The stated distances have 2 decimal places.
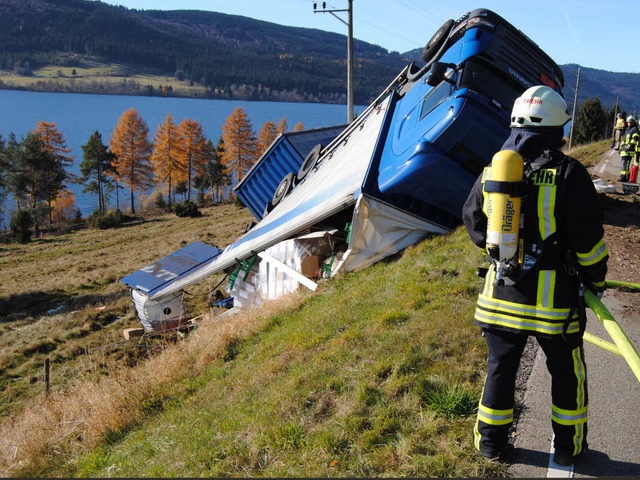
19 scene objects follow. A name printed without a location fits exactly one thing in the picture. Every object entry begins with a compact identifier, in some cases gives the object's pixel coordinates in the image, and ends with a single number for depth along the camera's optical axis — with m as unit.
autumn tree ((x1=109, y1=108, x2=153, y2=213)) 57.94
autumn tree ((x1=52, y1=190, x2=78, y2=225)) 56.21
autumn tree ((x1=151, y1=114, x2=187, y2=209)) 58.36
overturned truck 7.71
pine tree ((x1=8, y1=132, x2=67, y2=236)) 48.69
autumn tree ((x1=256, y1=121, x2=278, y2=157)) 68.00
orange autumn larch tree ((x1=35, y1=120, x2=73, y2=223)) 54.03
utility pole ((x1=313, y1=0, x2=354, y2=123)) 20.48
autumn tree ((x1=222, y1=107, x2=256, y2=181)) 62.00
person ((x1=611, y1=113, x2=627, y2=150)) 16.69
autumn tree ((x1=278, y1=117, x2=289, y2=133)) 77.01
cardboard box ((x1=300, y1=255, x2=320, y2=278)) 8.77
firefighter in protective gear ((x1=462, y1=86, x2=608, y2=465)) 3.00
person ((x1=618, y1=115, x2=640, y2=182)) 13.47
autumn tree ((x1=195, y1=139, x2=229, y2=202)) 62.09
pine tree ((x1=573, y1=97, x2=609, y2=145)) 50.06
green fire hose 2.95
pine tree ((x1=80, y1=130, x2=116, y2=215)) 54.16
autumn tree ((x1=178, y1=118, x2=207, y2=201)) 58.81
